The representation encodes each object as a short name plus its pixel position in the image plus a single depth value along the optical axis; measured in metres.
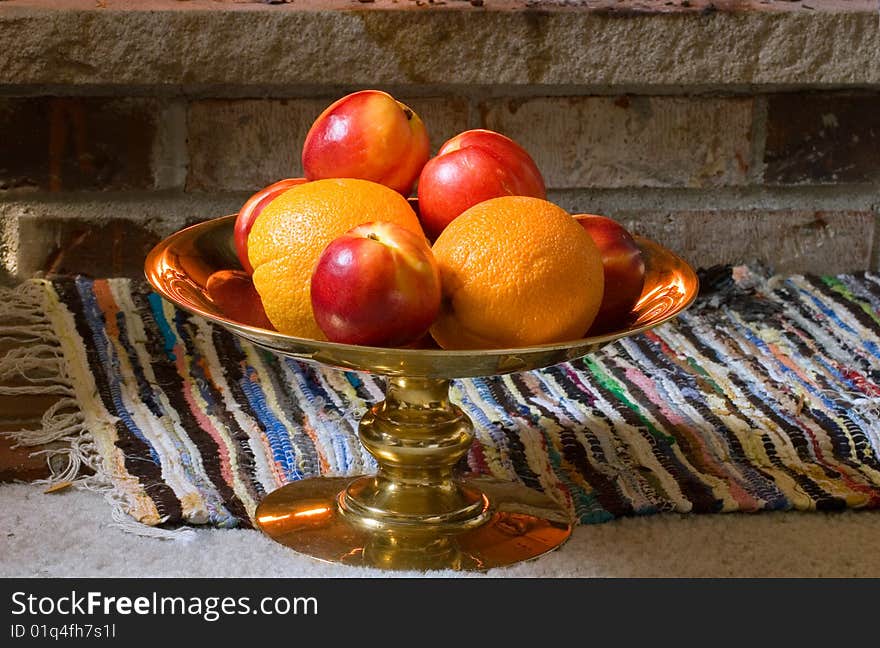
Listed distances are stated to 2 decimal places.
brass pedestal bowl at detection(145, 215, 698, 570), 1.51
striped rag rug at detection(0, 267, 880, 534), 1.59
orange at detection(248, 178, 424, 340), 1.46
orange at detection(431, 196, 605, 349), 1.44
